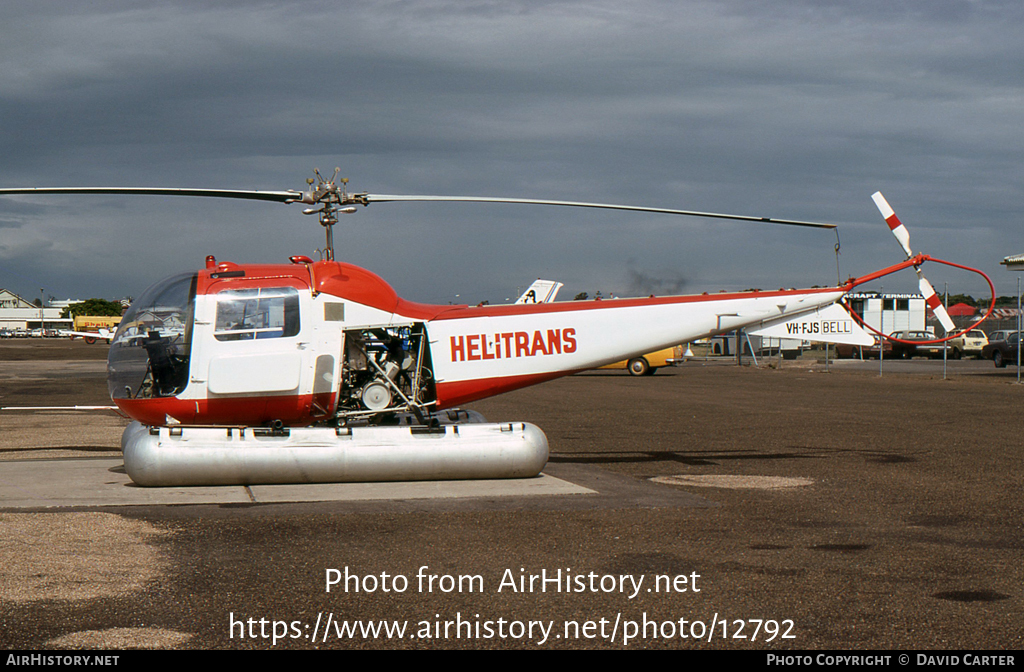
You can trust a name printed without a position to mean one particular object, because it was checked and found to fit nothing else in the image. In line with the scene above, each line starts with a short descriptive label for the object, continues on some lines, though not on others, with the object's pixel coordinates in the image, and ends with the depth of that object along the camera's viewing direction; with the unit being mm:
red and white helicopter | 9930
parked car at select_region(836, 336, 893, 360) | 50719
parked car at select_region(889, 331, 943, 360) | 49422
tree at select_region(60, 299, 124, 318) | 169750
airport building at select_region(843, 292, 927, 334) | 54375
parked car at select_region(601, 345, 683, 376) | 36188
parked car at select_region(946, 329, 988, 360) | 51312
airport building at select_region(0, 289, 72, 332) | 190625
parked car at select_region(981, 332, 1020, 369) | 37500
